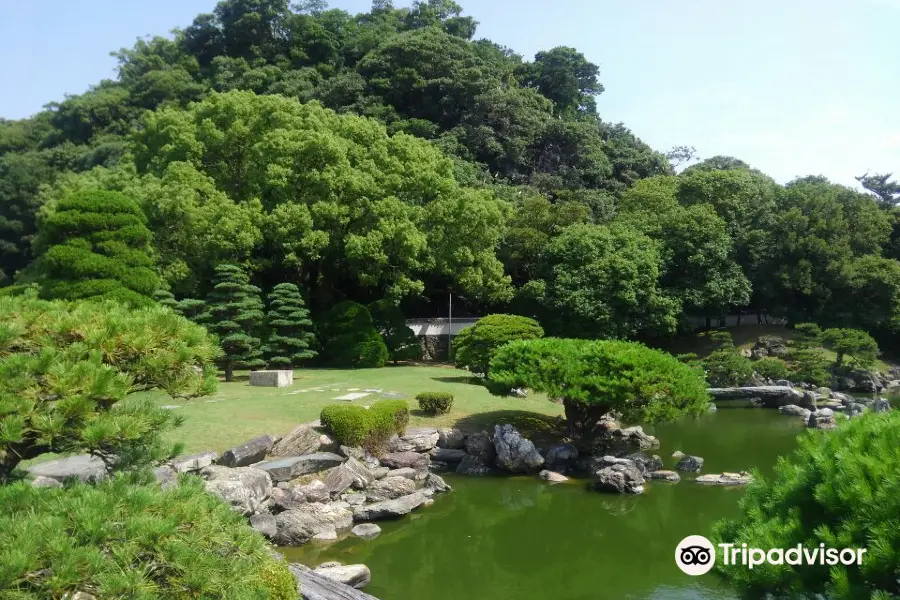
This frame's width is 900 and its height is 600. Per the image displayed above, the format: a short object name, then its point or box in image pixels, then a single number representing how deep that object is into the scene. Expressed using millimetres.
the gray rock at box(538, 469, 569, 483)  11391
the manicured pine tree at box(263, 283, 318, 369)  18188
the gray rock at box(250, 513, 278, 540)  8133
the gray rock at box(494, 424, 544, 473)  11828
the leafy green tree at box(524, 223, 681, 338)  22438
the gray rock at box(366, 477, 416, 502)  10023
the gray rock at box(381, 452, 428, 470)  11445
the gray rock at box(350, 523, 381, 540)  8659
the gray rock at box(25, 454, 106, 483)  7801
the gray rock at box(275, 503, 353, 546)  8312
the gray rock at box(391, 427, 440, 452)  12070
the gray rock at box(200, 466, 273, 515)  8282
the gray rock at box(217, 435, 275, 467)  9797
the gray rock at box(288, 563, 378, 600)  5363
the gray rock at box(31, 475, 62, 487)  7304
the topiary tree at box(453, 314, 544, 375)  16922
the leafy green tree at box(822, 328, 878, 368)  22166
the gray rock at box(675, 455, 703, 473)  12180
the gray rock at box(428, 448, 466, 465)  12281
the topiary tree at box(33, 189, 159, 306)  14234
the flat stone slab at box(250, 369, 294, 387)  15734
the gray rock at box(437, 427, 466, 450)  12656
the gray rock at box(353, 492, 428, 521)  9305
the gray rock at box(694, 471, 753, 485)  11195
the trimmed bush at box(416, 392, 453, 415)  13672
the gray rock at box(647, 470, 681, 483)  11469
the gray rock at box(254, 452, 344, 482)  9906
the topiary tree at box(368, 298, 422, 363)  21844
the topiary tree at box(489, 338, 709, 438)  11523
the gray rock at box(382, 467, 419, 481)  10914
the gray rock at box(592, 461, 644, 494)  10680
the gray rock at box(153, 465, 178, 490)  7934
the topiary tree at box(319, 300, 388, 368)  20297
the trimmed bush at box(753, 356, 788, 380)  21656
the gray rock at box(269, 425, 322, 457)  10820
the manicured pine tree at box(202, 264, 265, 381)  16844
